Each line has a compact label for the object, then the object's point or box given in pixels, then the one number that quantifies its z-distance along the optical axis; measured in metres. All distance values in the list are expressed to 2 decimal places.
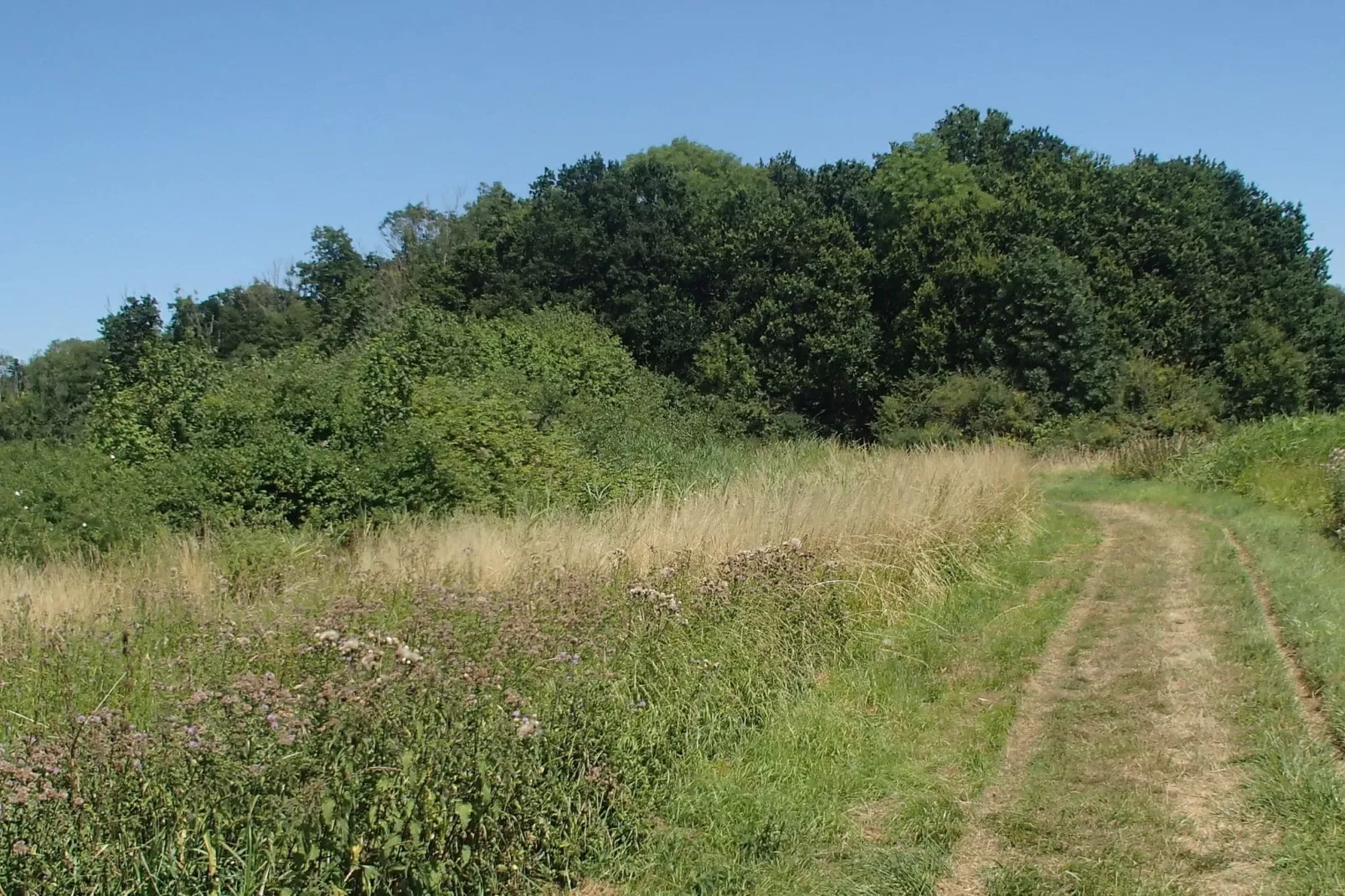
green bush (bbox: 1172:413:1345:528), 15.68
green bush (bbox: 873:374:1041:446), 31.70
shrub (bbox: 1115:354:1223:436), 30.55
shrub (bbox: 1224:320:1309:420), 33.09
